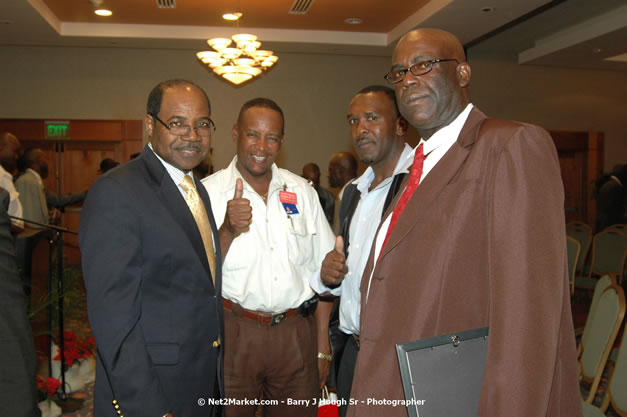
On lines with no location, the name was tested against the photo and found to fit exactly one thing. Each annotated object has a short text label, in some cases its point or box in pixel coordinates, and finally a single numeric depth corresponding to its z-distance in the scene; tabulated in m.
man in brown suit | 1.12
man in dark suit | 1.52
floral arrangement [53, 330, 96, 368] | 4.18
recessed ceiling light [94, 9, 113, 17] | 7.49
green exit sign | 9.14
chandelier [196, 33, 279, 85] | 6.54
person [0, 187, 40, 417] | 1.54
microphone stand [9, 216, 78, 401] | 3.92
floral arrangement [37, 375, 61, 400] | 3.65
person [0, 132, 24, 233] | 5.54
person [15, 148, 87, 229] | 6.33
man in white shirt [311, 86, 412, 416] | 2.13
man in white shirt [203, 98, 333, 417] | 2.35
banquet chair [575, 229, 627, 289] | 5.73
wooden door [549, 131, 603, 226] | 10.78
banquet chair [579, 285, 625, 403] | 2.41
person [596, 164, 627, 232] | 7.66
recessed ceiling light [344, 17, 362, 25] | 7.99
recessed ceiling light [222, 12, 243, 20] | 7.59
